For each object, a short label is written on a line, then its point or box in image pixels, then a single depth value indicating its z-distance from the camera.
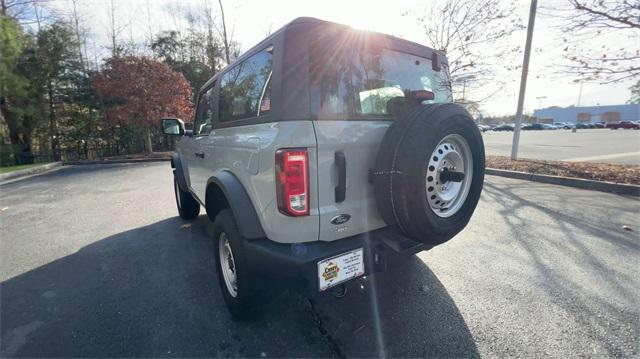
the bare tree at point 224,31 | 17.18
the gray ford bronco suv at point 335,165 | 1.68
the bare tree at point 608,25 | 6.43
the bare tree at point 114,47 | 18.48
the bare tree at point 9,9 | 14.92
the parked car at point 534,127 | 54.84
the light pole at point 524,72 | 8.75
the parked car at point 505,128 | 57.88
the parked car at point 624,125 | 42.89
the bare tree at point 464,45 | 9.25
